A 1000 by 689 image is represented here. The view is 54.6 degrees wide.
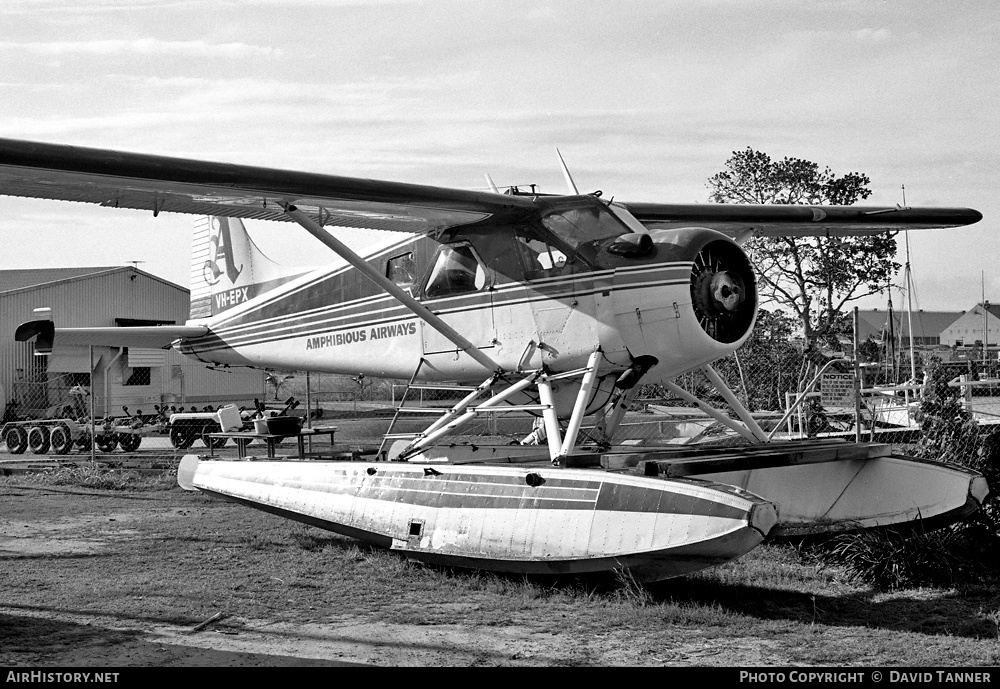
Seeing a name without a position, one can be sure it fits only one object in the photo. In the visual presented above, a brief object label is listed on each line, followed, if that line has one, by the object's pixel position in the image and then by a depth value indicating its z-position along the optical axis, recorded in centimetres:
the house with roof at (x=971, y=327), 10556
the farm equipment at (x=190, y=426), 2038
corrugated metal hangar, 3114
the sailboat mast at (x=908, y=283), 2808
